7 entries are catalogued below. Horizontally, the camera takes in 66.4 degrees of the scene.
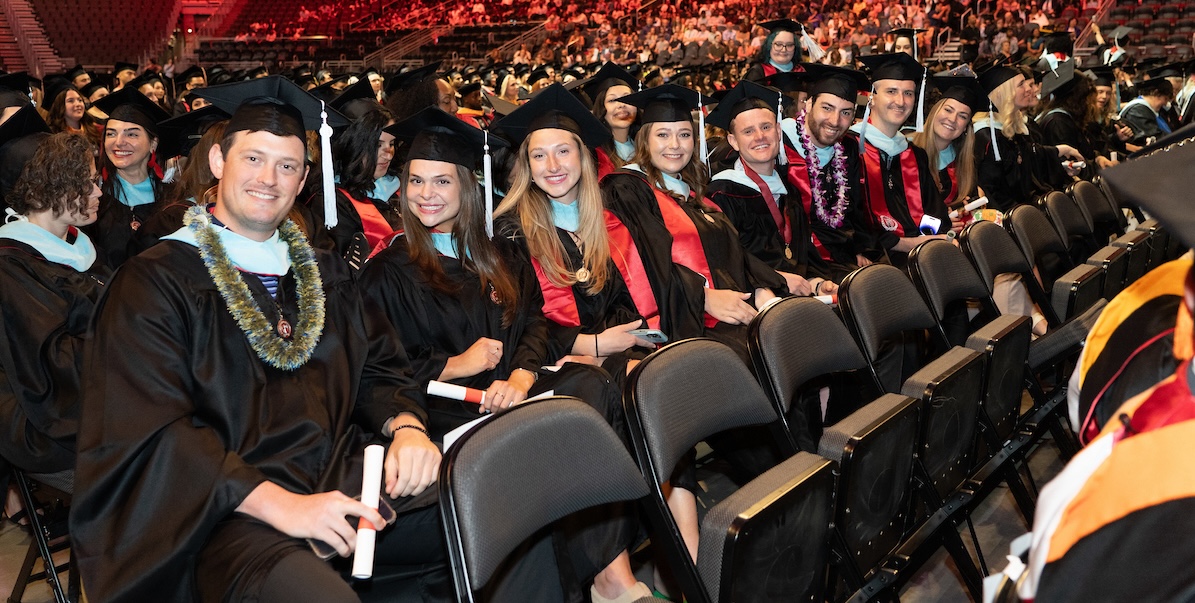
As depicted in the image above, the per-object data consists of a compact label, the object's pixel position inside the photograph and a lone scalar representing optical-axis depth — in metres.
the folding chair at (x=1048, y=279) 3.93
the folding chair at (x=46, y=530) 2.74
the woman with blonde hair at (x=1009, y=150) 6.55
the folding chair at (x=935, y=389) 2.52
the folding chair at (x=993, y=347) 2.90
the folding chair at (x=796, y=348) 2.46
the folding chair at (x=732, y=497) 1.89
